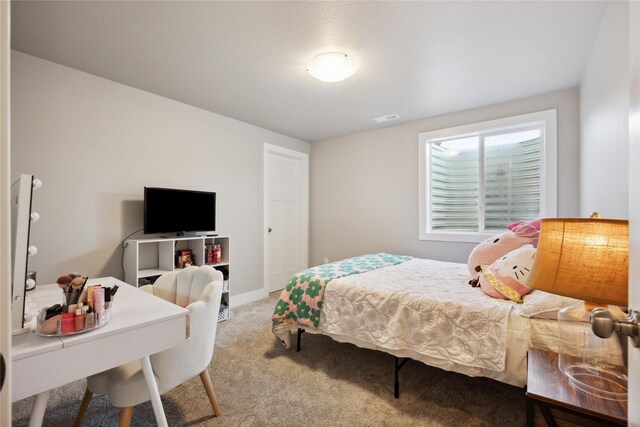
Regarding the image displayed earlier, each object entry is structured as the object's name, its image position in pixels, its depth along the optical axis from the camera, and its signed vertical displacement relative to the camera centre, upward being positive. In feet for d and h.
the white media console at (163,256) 9.00 -1.43
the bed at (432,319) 5.34 -2.19
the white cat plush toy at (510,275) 6.06 -1.26
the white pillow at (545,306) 5.21 -1.62
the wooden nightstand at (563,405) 3.11 -2.09
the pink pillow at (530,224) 7.52 -0.26
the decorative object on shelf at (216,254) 11.09 -1.50
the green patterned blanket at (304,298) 7.92 -2.32
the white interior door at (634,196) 1.96 +0.14
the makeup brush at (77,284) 3.98 -0.94
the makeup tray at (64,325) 3.47 -1.32
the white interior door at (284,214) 14.58 +0.01
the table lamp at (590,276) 3.14 -0.65
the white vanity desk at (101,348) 3.16 -1.60
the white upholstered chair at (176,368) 4.45 -2.50
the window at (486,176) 10.42 +1.53
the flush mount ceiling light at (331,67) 7.51 +3.86
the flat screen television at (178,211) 9.45 +0.10
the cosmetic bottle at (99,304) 3.75 -1.15
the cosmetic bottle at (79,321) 3.55 -1.28
